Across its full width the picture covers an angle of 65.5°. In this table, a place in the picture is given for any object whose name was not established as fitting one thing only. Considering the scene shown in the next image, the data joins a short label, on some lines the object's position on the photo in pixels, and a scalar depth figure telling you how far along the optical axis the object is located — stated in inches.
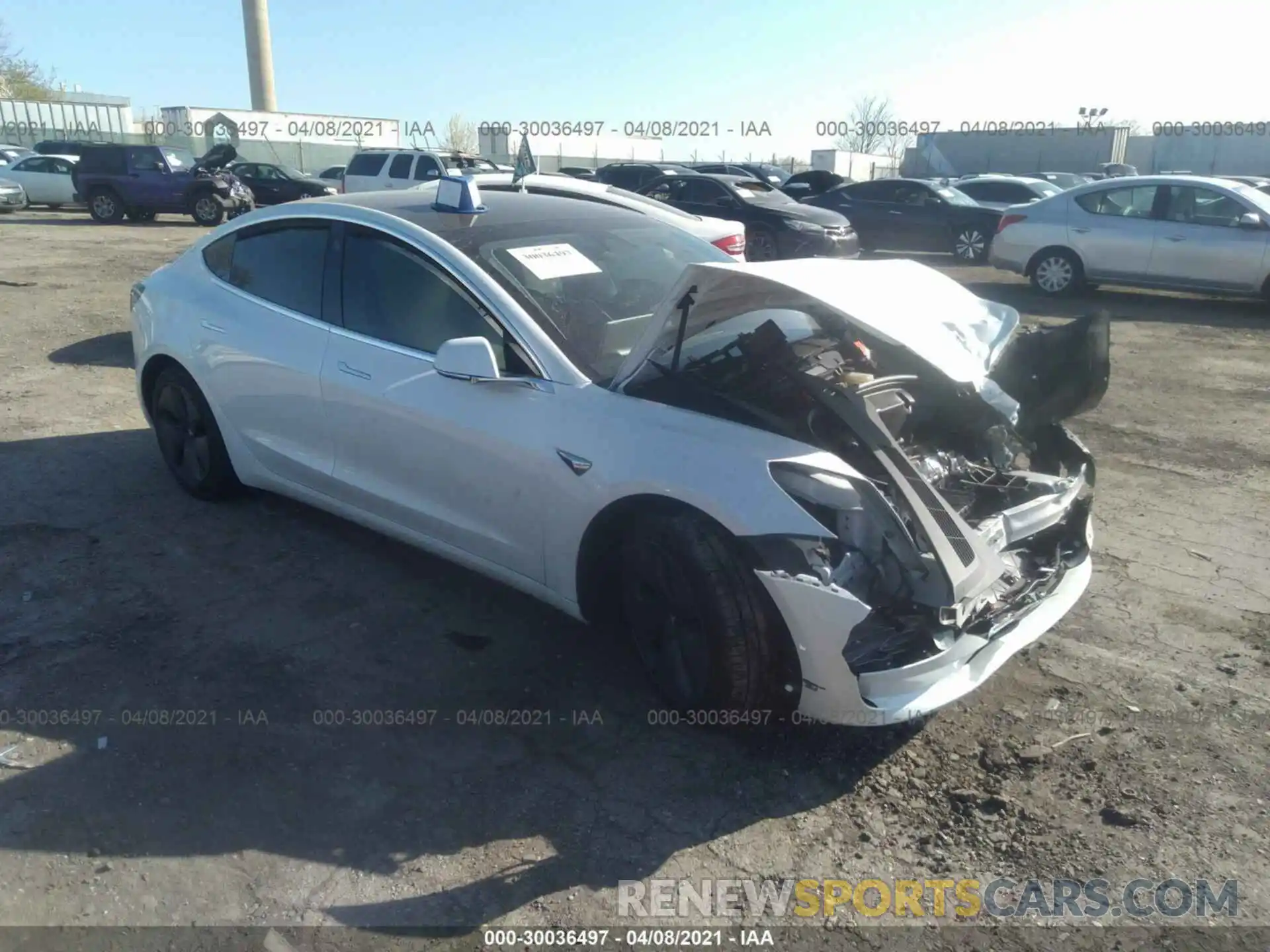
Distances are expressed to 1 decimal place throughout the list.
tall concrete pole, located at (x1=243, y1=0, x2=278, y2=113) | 2405.3
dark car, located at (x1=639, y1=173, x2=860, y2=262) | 562.9
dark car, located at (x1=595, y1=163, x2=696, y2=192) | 746.8
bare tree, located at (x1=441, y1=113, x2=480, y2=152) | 3107.8
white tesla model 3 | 114.6
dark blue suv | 872.3
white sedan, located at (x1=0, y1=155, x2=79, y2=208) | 960.3
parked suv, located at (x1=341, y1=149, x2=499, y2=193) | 805.2
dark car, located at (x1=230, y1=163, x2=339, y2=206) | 955.3
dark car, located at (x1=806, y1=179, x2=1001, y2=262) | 662.5
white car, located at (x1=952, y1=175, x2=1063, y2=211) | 706.8
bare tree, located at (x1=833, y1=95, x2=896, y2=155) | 3009.4
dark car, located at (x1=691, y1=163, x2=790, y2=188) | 1000.2
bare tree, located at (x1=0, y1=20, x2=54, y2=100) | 2432.3
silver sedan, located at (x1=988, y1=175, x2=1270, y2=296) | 450.9
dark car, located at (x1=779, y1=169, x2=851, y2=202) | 928.9
